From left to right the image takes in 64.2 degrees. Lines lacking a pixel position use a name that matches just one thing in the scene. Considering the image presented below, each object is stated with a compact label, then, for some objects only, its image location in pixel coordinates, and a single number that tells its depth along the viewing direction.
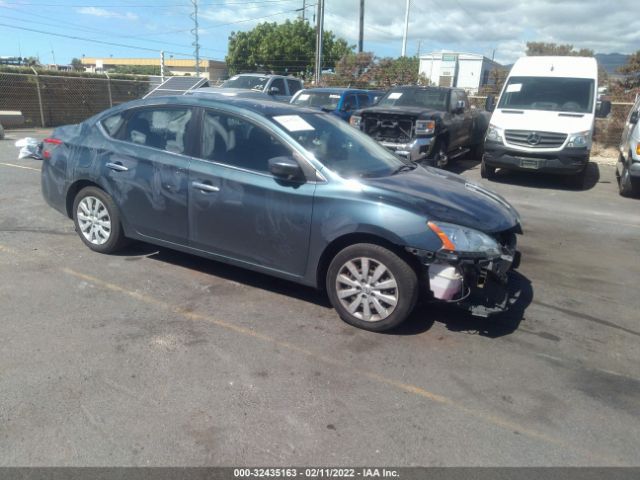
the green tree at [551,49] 51.53
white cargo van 9.96
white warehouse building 44.00
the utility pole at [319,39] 26.81
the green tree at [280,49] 56.16
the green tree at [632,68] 22.97
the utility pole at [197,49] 50.25
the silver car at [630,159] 9.17
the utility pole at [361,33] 38.68
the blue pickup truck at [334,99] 13.73
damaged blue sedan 3.73
